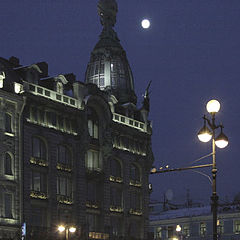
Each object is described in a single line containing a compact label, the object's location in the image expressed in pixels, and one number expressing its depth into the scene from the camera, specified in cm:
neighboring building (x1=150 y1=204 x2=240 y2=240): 10381
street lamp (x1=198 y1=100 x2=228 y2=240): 2445
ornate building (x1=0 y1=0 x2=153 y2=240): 6538
